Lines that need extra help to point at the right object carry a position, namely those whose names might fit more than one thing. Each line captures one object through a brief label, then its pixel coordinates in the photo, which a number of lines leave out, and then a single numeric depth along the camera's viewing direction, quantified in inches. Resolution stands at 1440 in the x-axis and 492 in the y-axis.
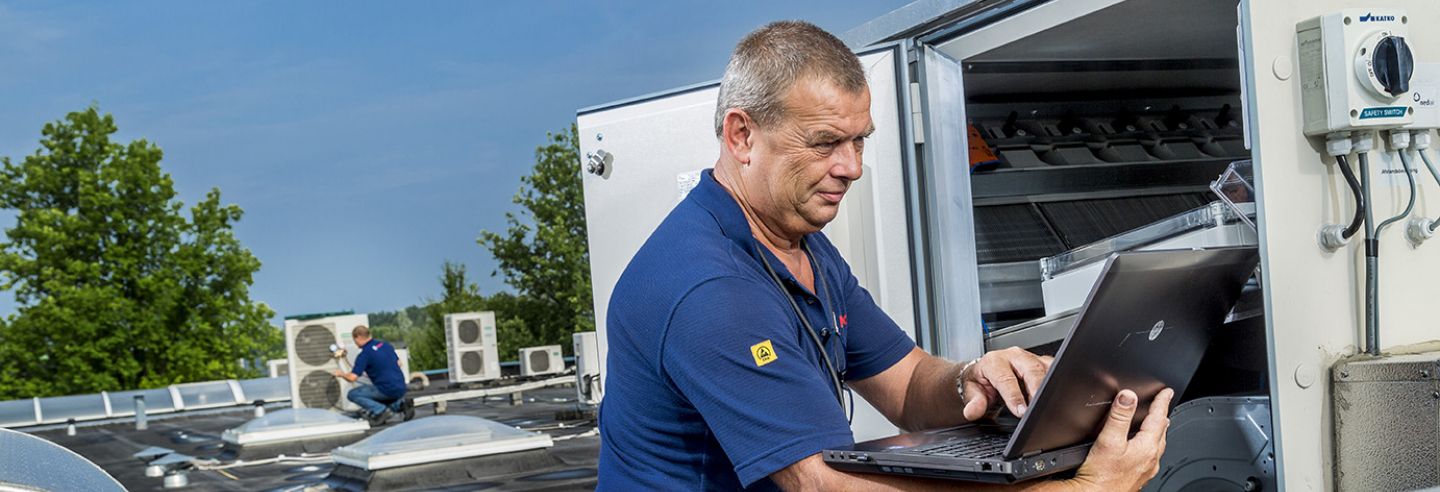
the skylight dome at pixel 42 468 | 61.7
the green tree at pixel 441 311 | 1144.2
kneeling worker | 494.0
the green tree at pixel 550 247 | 1186.6
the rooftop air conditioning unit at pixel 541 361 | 661.9
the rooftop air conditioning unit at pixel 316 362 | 545.6
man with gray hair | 63.0
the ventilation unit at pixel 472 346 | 643.5
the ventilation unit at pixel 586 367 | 454.6
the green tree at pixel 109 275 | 1013.2
